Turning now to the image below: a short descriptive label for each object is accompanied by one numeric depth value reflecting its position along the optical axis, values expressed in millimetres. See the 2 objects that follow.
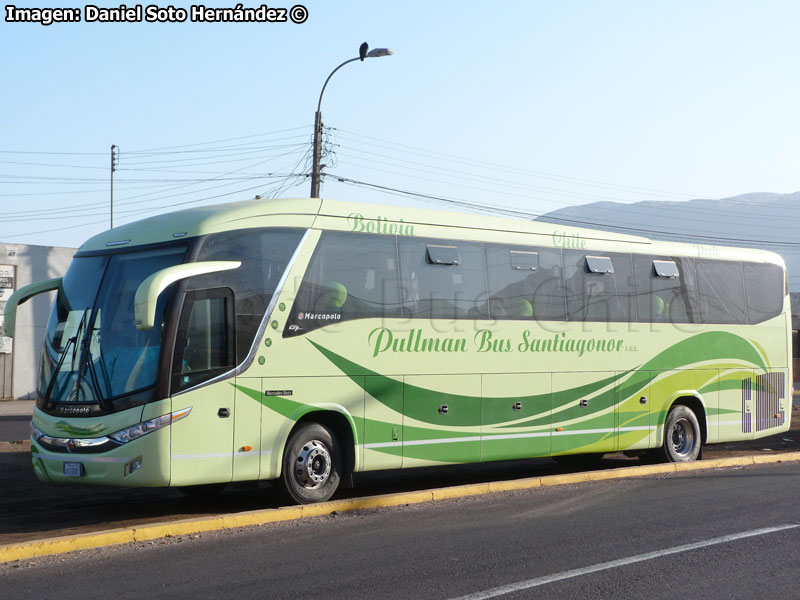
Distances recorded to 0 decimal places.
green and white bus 10656
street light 28656
